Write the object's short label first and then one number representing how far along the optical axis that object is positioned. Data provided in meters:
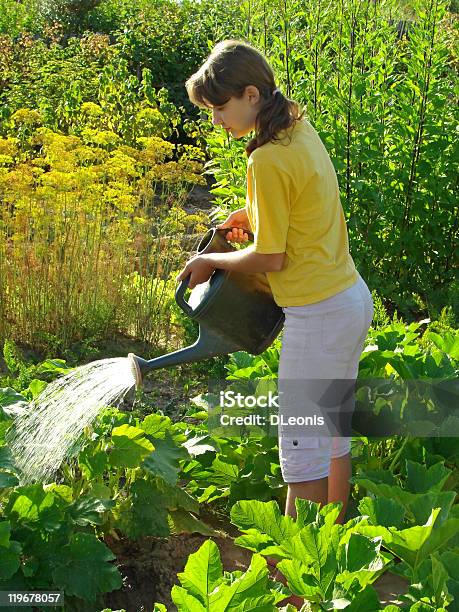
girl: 2.44
